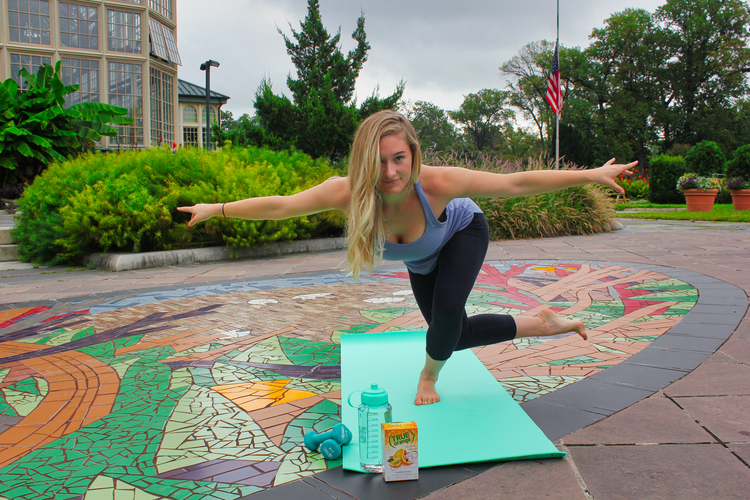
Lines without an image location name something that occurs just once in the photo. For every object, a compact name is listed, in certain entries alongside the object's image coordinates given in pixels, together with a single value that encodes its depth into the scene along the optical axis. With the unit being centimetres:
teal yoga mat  202
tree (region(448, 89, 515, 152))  6225
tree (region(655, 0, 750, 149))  4056
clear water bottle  193
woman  228
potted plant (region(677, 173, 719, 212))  1612
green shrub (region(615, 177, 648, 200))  2672
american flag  1698
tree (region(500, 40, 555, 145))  4760
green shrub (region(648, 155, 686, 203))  2159
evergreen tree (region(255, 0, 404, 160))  1505
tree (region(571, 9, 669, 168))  4266
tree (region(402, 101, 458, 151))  7025
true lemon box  185
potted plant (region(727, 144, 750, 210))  1606
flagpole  2150
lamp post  1800
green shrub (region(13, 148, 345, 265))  770
